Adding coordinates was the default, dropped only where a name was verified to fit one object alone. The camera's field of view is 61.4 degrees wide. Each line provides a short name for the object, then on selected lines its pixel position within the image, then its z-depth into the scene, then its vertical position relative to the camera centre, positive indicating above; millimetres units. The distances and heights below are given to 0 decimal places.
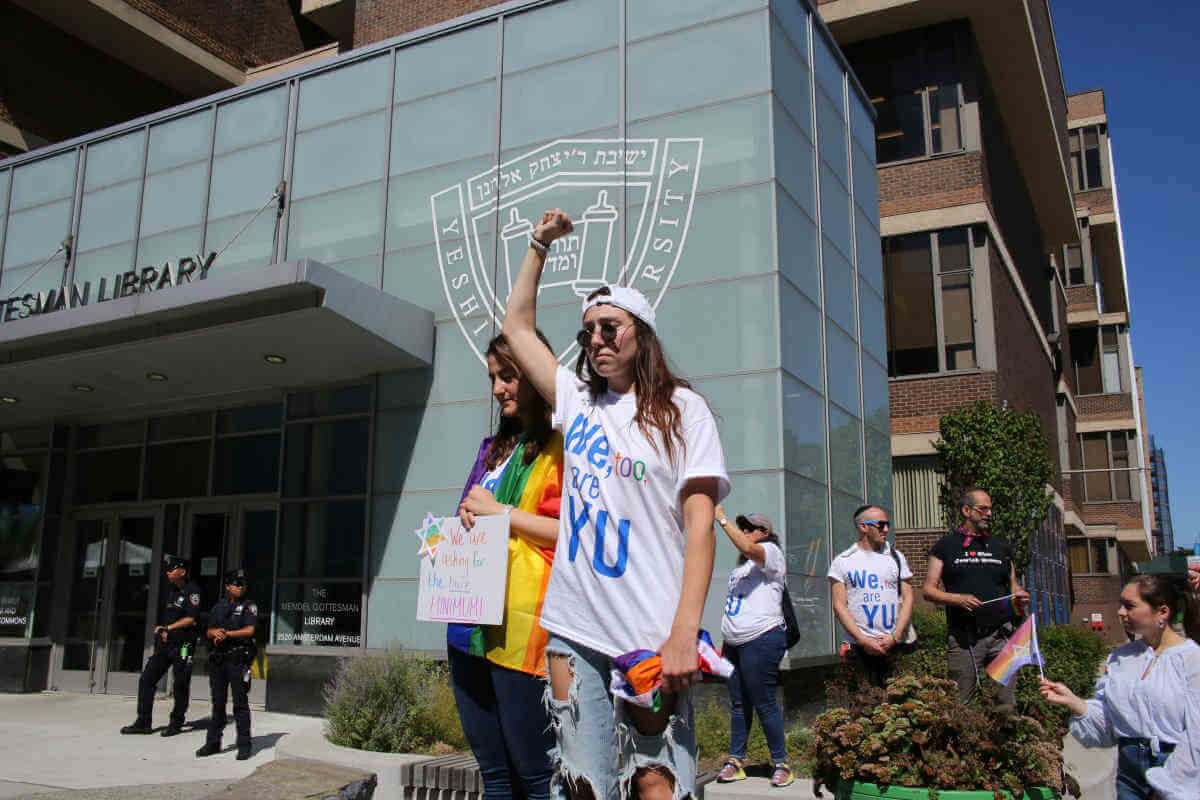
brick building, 20750 +8674
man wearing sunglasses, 7414 +39
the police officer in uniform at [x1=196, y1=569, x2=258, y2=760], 9117 -485
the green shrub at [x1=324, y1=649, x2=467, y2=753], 7992 -889
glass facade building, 10828 +3485
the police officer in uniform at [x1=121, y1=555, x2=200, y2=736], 10264 -494
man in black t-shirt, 7367 +108
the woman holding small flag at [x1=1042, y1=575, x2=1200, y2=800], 4367 -417
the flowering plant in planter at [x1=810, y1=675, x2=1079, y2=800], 3998 -567
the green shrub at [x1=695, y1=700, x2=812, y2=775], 7836 -1115
